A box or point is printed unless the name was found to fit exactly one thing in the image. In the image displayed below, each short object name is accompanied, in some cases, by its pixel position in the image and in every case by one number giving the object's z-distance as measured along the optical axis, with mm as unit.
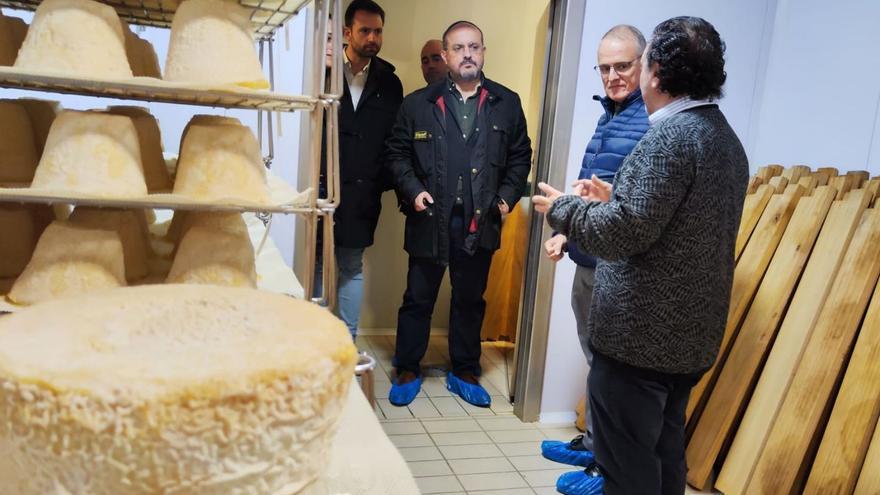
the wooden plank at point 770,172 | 2652
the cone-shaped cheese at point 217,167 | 1200
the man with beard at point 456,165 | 2865
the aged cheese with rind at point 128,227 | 1196
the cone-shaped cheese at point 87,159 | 1093
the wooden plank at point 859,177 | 2262
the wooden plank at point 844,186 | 2264
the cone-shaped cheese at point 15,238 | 1273
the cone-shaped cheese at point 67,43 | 1063
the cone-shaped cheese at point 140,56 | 1343
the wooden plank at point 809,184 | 2410
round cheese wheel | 562
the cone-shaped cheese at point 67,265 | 1125
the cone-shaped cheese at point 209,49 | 1128
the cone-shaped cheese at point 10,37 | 1222
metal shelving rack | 1061
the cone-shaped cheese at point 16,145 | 1232
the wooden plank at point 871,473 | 1873
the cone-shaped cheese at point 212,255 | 1232
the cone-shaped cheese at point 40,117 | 1340
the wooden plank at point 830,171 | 2381
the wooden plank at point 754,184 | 2648
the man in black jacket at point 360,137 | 2906
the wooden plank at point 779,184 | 2516
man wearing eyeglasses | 2225
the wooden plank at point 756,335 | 2316
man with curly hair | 1508
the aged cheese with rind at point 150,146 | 1298
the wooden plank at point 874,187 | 2143
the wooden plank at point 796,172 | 2504
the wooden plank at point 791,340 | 2176
